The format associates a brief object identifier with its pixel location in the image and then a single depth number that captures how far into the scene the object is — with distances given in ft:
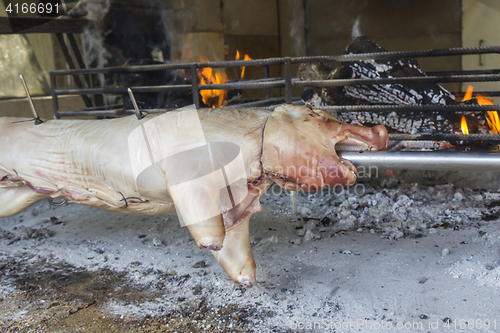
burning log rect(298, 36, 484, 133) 12.60
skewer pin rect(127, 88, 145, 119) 7.11
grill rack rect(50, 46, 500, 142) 9.35
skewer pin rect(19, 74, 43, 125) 8.43
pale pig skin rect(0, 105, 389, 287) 6.23
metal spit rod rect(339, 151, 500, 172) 6.19
